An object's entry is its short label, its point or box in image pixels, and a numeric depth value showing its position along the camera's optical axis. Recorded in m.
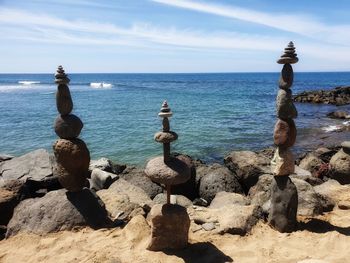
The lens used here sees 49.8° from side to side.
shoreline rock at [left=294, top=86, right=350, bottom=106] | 42.51
